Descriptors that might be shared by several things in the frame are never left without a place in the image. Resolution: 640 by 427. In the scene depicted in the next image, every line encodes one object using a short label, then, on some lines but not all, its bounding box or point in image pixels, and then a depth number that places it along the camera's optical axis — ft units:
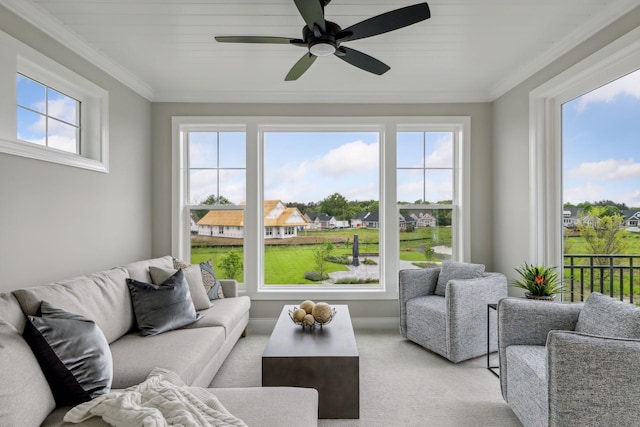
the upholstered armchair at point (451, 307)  9.72
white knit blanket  3.98
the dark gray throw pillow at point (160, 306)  8.16
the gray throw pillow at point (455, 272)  11.04
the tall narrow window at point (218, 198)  13.25
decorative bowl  8.70
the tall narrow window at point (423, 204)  13.32
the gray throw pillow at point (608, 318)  5.75
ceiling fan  5.85
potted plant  8.64
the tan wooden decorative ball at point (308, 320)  8.60
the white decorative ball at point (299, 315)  8.67
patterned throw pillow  11.09
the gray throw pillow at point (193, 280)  9.60
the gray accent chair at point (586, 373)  5.00
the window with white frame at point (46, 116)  7.86
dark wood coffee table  7.10
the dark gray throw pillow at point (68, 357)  5.04
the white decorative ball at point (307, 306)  9.00
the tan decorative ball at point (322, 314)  8.68
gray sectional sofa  4.56
